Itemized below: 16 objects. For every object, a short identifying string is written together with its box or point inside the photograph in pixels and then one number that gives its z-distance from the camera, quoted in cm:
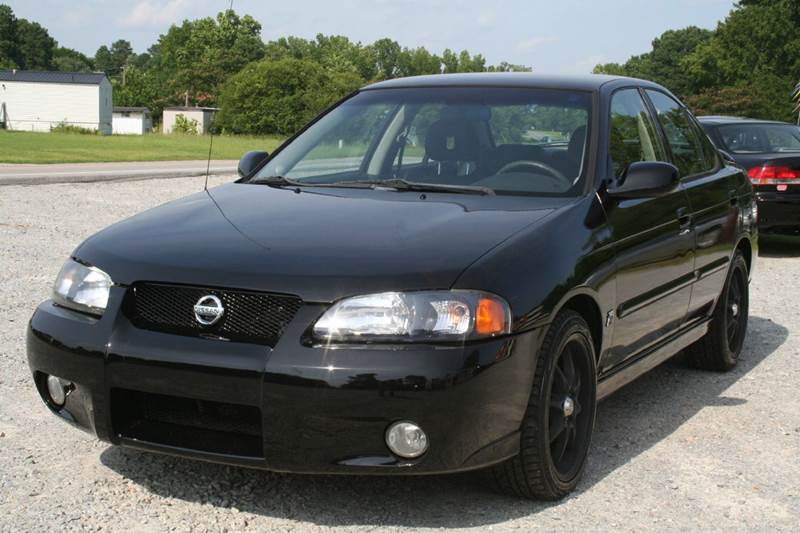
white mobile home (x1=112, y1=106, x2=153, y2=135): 9962
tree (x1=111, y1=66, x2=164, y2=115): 12712
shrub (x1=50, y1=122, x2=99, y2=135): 6725
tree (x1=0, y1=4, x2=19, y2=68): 14325
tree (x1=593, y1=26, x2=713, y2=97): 12912
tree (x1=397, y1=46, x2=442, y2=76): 17000
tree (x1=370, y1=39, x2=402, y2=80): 17200
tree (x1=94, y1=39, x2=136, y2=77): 19312
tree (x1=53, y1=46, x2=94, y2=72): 15738
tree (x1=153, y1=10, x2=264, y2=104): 10888
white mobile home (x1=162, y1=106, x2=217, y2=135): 9156
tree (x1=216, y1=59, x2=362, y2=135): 6956
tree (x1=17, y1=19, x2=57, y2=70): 14788
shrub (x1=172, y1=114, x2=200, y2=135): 8781
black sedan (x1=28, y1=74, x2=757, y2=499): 346
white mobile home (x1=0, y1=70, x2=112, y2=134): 8869
